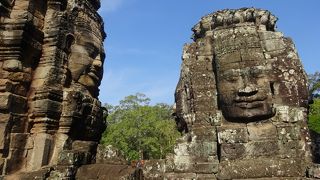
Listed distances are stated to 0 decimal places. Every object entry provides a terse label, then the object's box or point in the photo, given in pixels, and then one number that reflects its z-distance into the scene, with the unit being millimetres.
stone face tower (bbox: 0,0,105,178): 3849
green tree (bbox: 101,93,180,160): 20075
